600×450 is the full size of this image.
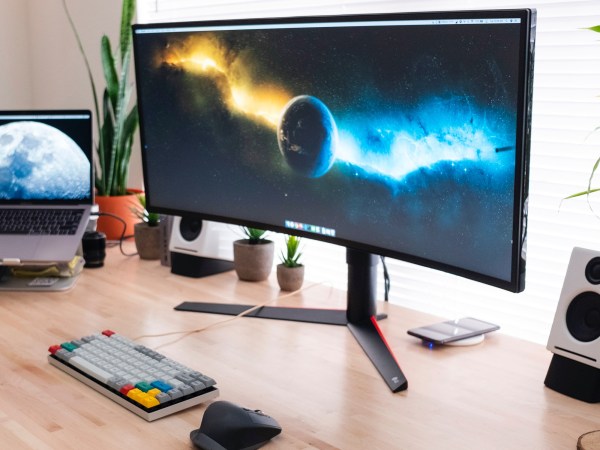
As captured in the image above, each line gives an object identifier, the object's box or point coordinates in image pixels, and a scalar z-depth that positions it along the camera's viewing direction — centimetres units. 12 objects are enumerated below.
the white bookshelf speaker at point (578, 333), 124
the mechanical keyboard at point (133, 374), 121
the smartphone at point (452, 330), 148
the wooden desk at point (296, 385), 114
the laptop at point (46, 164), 200
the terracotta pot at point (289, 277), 181
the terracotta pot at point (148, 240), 208
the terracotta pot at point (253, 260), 187
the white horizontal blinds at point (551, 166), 151
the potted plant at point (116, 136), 230
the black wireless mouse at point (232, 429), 108
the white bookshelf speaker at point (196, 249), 192
